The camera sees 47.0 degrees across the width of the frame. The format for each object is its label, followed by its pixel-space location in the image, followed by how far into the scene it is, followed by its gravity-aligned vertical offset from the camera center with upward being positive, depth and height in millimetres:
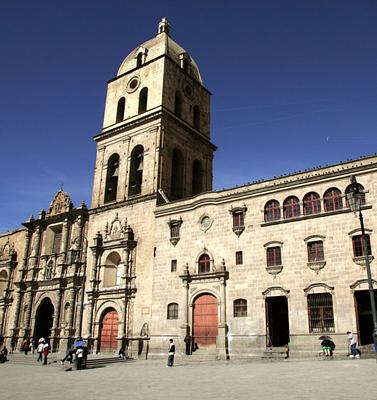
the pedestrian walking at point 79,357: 24672 -1160
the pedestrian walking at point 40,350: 30616 -1024
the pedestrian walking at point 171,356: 23531 -971
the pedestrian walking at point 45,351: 29231 -1036
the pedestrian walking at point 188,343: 29328 -347
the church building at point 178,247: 26328 +6510
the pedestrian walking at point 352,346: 22375 -268
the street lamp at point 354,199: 19969 +6347
